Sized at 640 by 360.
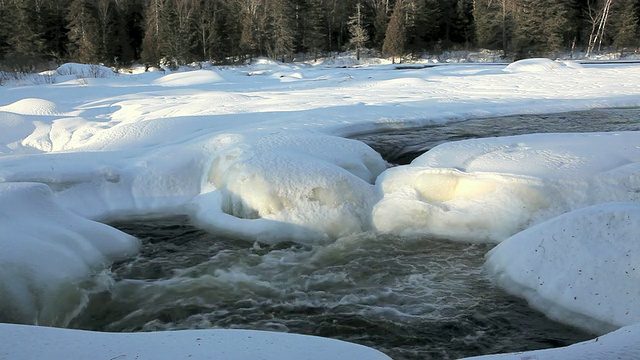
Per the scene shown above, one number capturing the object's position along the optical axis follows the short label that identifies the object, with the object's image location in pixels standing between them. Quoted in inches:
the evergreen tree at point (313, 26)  1450.5
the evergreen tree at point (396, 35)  1364.4
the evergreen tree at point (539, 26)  1304.1
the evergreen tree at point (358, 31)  1430.9
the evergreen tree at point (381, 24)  1515.7
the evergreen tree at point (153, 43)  1212.5
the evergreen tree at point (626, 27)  1334.9
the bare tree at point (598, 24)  1350.9
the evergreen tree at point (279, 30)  1342.3
